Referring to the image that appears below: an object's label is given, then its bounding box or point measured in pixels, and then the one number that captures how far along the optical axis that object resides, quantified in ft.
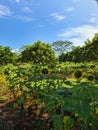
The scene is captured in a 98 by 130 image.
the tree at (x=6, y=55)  64.58
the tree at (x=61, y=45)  99.57
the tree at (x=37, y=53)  63.82
